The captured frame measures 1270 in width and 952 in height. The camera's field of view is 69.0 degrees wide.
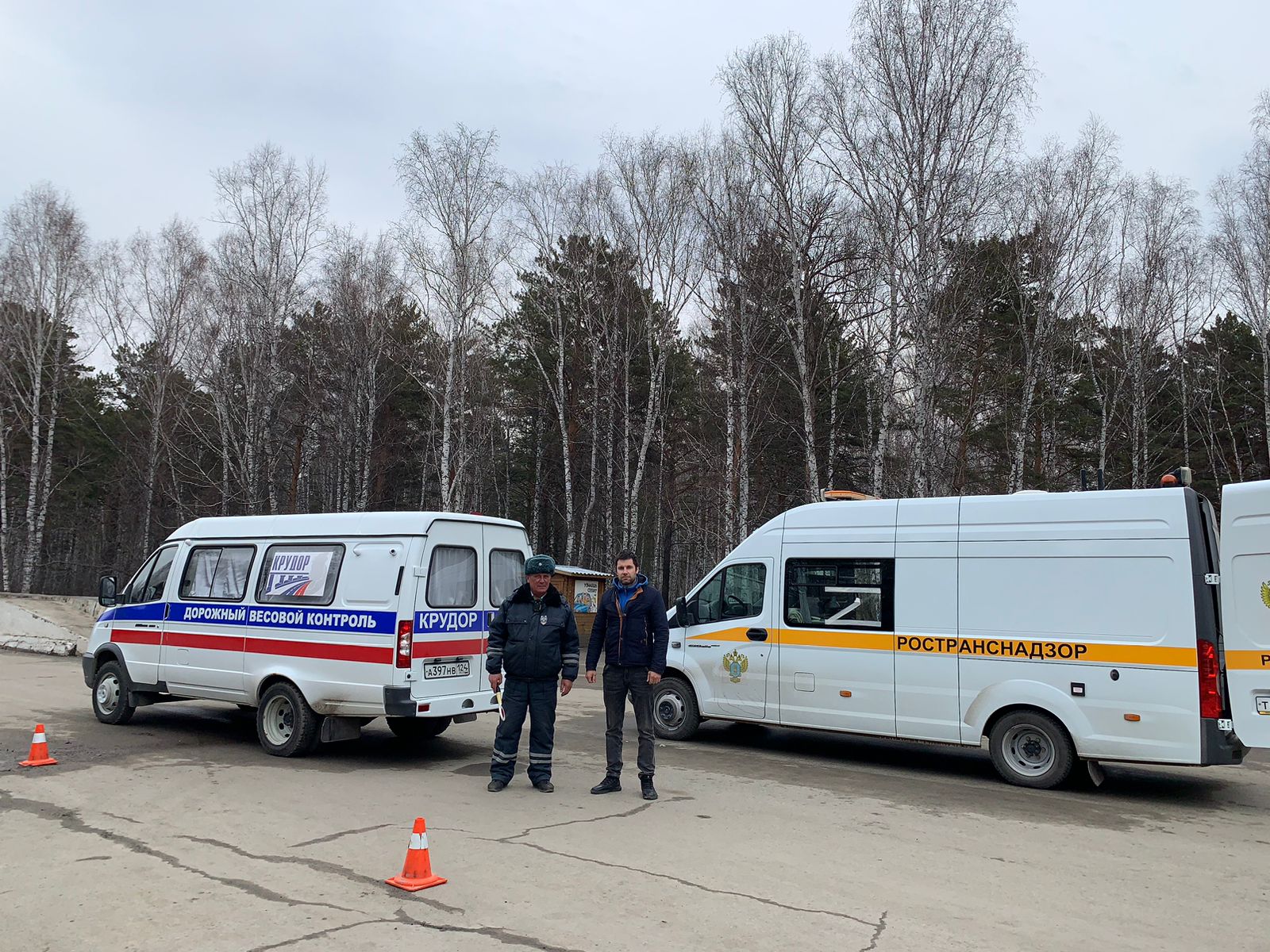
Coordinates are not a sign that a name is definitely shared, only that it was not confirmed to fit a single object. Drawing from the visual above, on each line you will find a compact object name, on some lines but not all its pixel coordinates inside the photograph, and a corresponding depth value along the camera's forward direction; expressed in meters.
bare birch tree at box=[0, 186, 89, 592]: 32.56
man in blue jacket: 7.84
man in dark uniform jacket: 7.83
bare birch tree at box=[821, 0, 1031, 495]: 21.41
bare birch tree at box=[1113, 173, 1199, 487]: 29.03
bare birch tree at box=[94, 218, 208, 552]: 34.78
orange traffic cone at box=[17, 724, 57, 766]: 8.44
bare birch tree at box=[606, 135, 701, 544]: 27.22
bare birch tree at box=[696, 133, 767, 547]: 24.92
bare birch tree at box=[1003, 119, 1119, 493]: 25.39
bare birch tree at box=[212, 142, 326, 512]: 31.84
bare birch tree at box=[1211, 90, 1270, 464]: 26.31
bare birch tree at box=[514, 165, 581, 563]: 29.58
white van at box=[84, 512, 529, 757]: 8.68
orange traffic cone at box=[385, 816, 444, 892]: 5.13
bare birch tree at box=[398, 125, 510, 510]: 28.27
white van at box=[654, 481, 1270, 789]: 7.91
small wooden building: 24.02
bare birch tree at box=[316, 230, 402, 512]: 33.25
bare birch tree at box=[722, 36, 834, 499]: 23.72
